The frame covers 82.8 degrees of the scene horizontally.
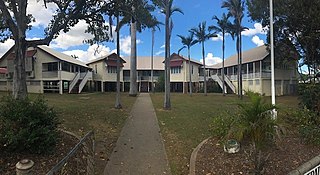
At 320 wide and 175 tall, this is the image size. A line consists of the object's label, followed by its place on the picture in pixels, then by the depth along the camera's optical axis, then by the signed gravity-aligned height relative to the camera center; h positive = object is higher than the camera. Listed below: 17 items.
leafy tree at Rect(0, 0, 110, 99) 7.41 +2.99
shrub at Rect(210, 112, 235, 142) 5.29 -1.19
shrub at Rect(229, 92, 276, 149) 4.10 -0.83
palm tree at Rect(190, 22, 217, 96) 26.04 +7.58
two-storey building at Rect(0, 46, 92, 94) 24.49 +2.20
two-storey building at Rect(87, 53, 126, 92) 31.46 +2.87
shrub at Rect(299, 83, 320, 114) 6.55 -0.36
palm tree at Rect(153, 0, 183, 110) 12.57 +3.08
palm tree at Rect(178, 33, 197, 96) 26.88 +6.83
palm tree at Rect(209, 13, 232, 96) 23.10 +8.04
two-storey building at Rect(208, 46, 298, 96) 26.12 +1.69
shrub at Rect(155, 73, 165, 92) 33.36 +0.57
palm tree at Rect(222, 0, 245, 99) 20.41 +8.64
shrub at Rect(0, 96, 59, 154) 3.63 -0.81
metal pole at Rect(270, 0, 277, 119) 6.82 +1.00
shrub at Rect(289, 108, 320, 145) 5.18 -1.21
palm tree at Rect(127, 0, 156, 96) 8.95 +3.72
